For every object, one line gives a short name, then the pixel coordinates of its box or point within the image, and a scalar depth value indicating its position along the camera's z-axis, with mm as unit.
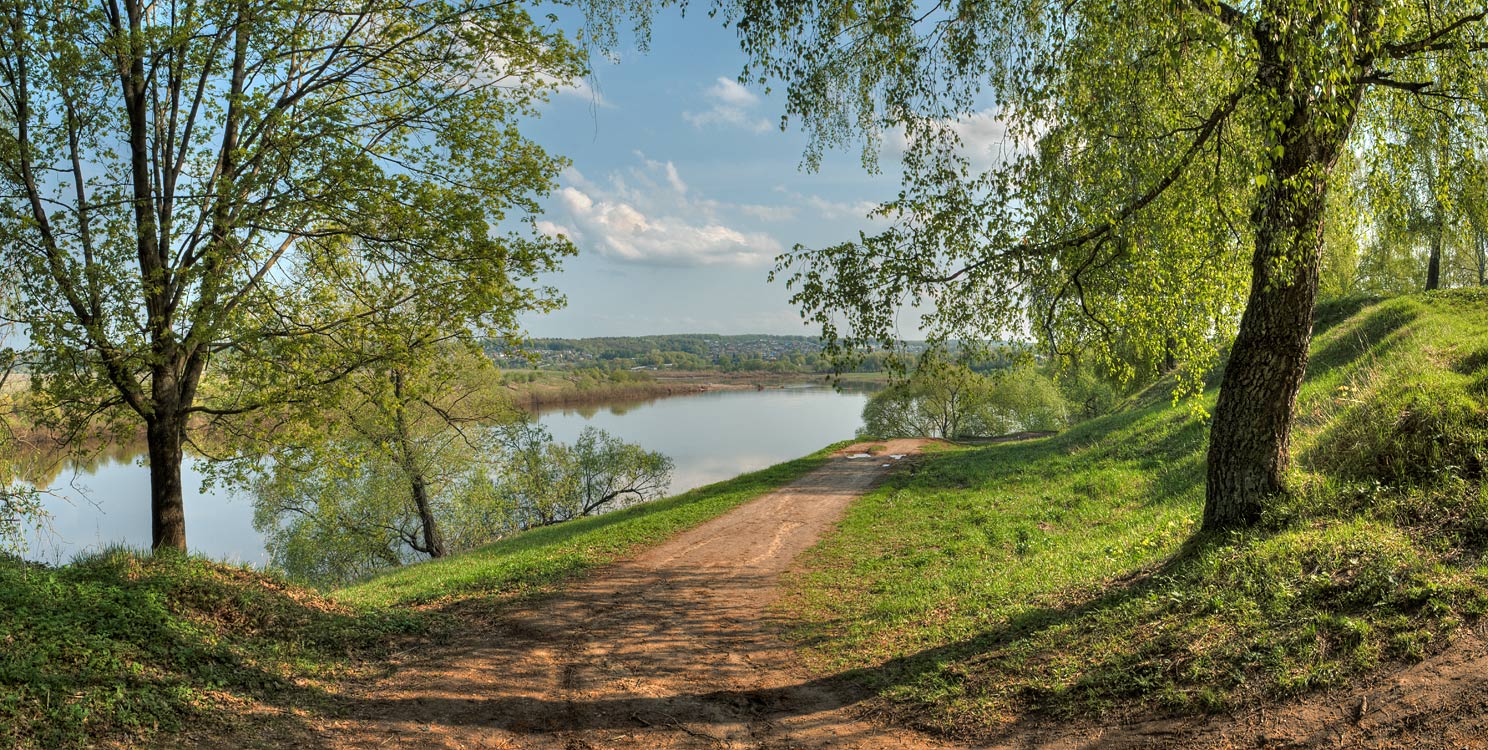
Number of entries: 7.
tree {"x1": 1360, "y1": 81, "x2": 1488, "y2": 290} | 5988
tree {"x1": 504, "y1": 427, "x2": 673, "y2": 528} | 27172
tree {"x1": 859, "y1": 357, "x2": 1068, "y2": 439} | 44188
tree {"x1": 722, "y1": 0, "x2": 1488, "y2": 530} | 5750
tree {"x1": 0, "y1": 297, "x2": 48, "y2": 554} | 7789
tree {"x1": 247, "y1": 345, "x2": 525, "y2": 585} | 21469
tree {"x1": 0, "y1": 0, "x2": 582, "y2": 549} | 7465
